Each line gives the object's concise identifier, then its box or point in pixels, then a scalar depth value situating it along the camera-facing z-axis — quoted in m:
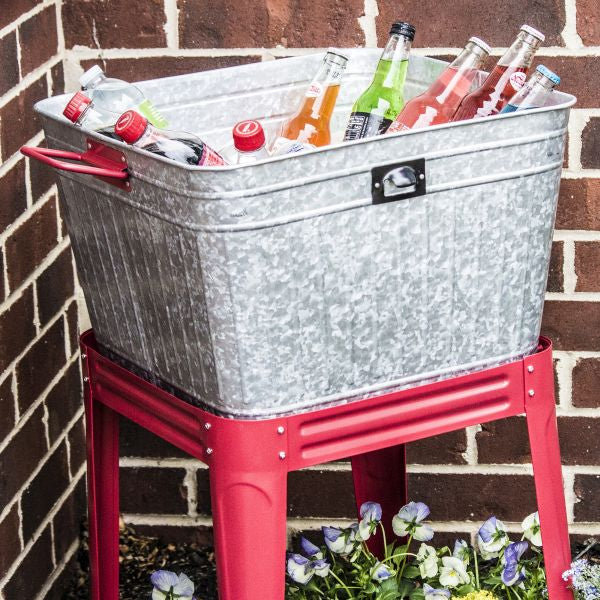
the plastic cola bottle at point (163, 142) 2.34
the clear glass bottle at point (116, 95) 2.47
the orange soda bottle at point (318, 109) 2.52
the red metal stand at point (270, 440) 2.36
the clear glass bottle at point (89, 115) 2.37
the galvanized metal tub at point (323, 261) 2.30
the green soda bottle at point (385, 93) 2.48
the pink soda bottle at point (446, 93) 2.49
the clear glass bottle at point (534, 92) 2.43
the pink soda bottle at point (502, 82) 2.48
